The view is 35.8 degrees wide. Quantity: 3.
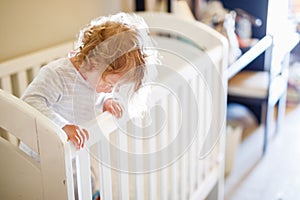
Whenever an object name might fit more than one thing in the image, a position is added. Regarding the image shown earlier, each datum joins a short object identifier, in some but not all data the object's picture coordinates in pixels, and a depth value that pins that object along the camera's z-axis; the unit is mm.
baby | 1146
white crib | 1059
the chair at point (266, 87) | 2296
